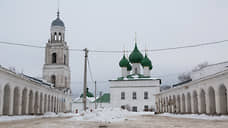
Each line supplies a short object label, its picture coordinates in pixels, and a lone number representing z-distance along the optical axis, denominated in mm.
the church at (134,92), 63281
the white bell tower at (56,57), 58688
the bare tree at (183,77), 80688
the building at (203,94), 25500
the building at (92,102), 75188
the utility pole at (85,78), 25578
